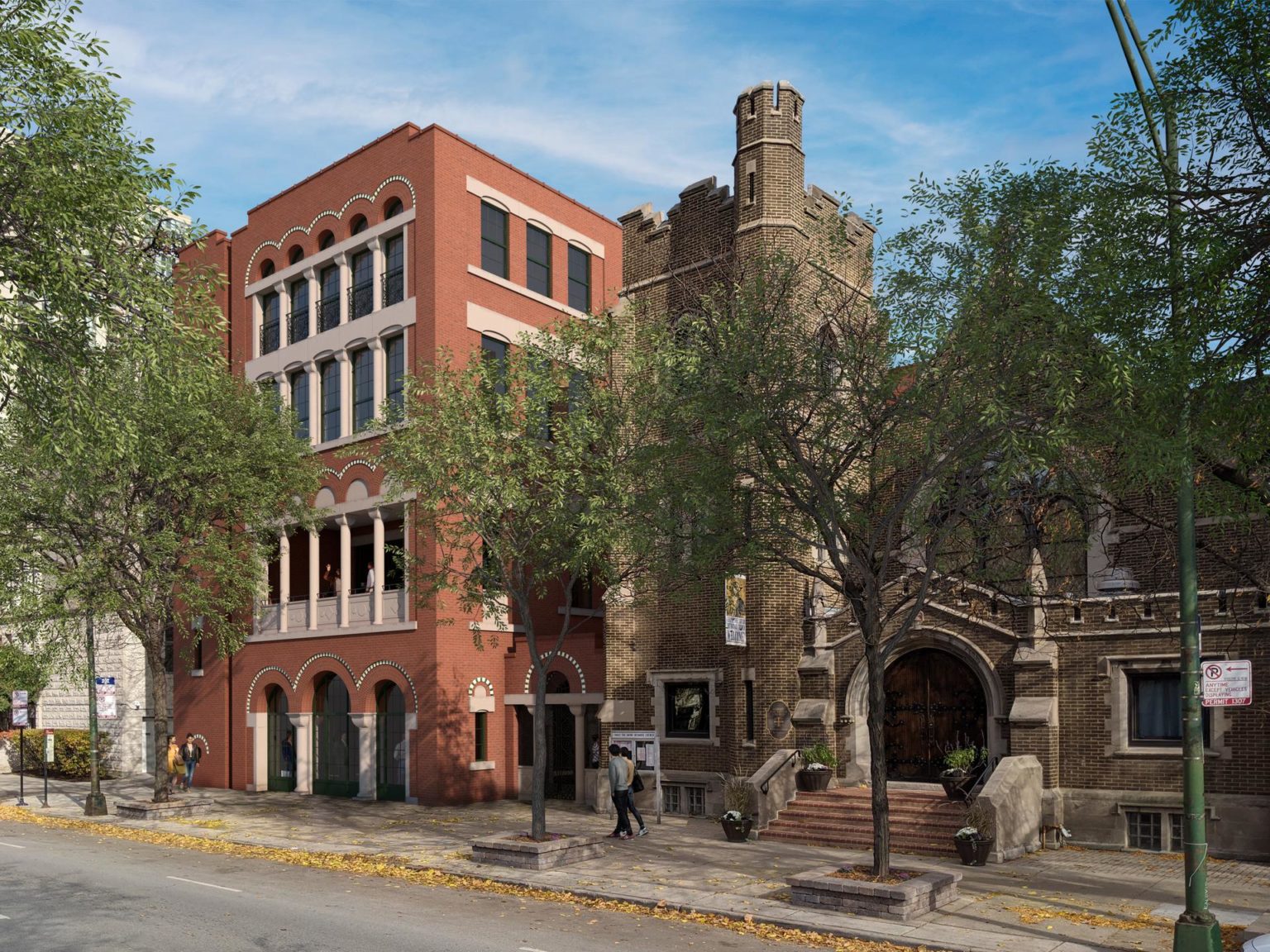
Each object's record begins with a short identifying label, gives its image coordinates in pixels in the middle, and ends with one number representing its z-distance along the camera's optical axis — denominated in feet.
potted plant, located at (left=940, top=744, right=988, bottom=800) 73.15
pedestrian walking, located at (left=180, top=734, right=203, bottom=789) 116.16
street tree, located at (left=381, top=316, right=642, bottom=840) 68.69
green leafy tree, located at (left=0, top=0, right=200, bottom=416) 45.32
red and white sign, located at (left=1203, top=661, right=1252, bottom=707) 41.91
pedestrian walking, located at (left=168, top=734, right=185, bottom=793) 108.78
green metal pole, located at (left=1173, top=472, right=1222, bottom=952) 40.86
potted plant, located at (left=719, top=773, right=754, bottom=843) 75.31
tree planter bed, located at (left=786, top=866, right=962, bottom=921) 50.72
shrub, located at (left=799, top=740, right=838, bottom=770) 80.18
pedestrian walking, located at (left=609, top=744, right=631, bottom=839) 76.38
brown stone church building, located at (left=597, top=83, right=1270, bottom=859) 69.77
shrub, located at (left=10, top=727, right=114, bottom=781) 137.69
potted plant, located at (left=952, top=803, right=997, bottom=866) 65.16
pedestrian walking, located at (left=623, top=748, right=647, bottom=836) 76.89
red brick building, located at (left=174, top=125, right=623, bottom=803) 102.37
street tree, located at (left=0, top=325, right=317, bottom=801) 90.63
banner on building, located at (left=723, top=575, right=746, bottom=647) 80.64
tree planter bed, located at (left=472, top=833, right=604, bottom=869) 64.28
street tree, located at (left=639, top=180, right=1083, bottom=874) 49.08
